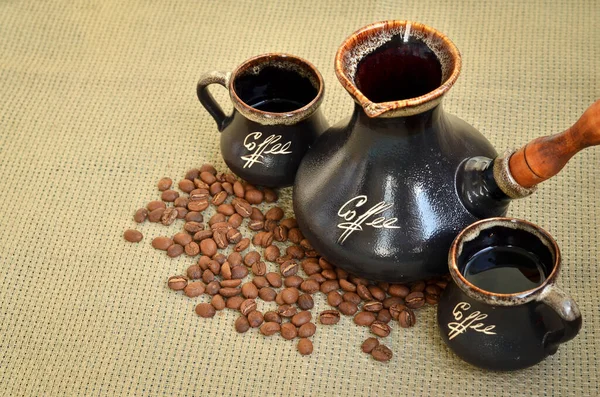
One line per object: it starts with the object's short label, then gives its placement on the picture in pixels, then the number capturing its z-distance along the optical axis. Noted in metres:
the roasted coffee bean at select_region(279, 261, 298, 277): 0.99
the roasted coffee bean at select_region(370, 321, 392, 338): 0.93
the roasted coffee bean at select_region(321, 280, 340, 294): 0.97
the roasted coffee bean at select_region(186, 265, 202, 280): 1.00
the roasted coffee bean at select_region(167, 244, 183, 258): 1.03
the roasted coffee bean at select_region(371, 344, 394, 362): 0.91
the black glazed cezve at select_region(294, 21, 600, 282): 0.86
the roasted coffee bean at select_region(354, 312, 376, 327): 0.94
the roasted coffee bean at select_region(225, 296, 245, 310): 0.97
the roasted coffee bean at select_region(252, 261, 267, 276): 0.99
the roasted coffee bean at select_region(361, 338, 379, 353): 0.92
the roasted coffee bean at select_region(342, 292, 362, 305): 0.96
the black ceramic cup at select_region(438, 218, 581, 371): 0.80
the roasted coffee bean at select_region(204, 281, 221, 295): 0.98
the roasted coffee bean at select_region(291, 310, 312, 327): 0.94
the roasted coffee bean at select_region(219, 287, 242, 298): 0.97
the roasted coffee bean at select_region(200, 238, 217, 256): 1.02
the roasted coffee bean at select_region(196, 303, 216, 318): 0.96
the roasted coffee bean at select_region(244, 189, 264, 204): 1.08
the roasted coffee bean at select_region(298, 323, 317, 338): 0.93
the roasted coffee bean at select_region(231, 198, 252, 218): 1.07
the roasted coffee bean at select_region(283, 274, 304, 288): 0.98
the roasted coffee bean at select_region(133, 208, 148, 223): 1.08
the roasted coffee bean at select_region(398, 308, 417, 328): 0.94
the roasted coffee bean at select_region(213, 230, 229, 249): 1.03
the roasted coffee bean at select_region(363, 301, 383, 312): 0.95
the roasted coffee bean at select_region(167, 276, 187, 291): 0.99
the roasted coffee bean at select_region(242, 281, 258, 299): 0.97
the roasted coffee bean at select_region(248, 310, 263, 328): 0.95
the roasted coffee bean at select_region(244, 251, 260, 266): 1.01
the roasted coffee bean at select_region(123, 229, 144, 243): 1.05
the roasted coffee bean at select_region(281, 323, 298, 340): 0.94
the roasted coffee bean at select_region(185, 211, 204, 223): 1.06
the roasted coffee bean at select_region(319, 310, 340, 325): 0.95
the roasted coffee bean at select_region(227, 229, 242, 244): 1.03
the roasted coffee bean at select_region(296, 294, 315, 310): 0.96
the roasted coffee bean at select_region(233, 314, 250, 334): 0.94
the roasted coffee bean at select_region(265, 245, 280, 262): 1.01
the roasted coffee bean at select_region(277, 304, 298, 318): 0.95
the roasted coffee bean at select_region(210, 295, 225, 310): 0.96
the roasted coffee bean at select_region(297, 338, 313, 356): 0.92
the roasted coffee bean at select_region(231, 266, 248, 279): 0.99
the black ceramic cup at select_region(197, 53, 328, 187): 1.01
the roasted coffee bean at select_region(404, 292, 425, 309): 0.95
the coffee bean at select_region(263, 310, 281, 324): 0.95
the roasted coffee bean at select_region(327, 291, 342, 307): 0.96
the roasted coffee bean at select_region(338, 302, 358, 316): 0.95
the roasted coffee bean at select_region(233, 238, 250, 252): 1.02
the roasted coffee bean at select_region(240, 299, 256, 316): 0.96
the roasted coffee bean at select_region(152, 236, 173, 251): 1.03
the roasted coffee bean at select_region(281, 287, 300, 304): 0.96
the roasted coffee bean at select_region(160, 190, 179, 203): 1.10
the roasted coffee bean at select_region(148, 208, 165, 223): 1.07
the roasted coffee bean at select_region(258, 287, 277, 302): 0.97
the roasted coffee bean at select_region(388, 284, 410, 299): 0.96
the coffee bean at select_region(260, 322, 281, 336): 0.94
